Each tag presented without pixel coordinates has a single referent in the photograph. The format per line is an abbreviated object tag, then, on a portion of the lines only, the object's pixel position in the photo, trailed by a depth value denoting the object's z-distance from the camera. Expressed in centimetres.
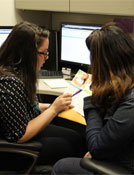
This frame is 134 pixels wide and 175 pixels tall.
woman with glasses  109
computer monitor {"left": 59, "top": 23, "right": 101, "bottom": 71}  189
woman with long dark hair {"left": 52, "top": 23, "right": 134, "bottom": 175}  88
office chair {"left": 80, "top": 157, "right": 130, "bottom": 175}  89
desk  134
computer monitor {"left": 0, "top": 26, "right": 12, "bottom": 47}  191
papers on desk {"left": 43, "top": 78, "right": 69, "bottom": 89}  178
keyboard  198
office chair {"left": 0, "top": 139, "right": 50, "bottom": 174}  109
